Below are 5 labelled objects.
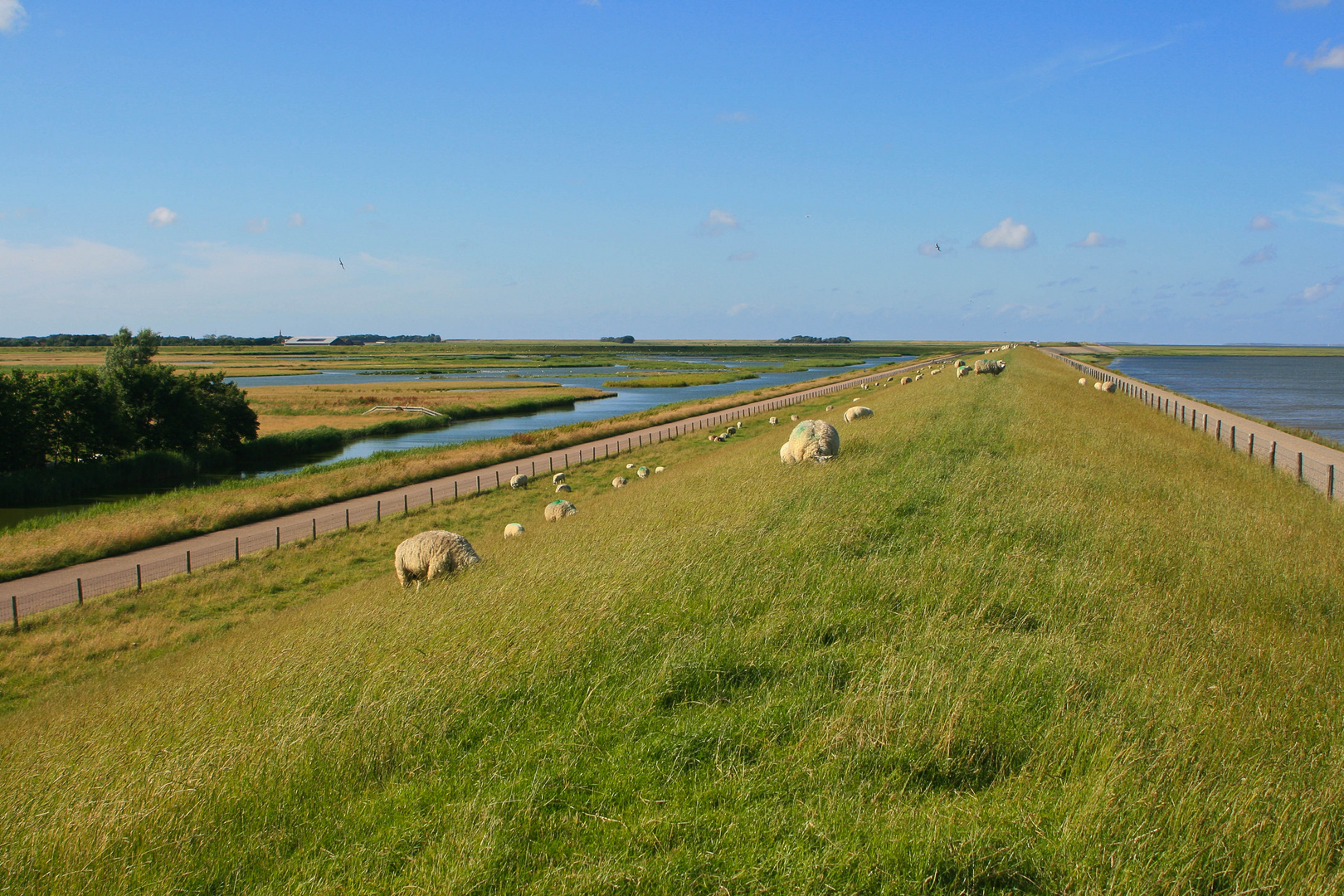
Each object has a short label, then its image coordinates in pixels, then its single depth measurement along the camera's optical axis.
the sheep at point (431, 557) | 17.64
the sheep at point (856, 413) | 38.91
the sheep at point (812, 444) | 22.22
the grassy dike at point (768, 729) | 5.13
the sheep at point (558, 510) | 27.23
